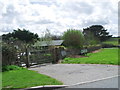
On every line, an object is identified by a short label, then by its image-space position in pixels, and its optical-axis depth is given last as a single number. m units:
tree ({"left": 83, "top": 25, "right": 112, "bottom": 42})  73.88
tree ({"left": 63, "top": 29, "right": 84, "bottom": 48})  29.18
